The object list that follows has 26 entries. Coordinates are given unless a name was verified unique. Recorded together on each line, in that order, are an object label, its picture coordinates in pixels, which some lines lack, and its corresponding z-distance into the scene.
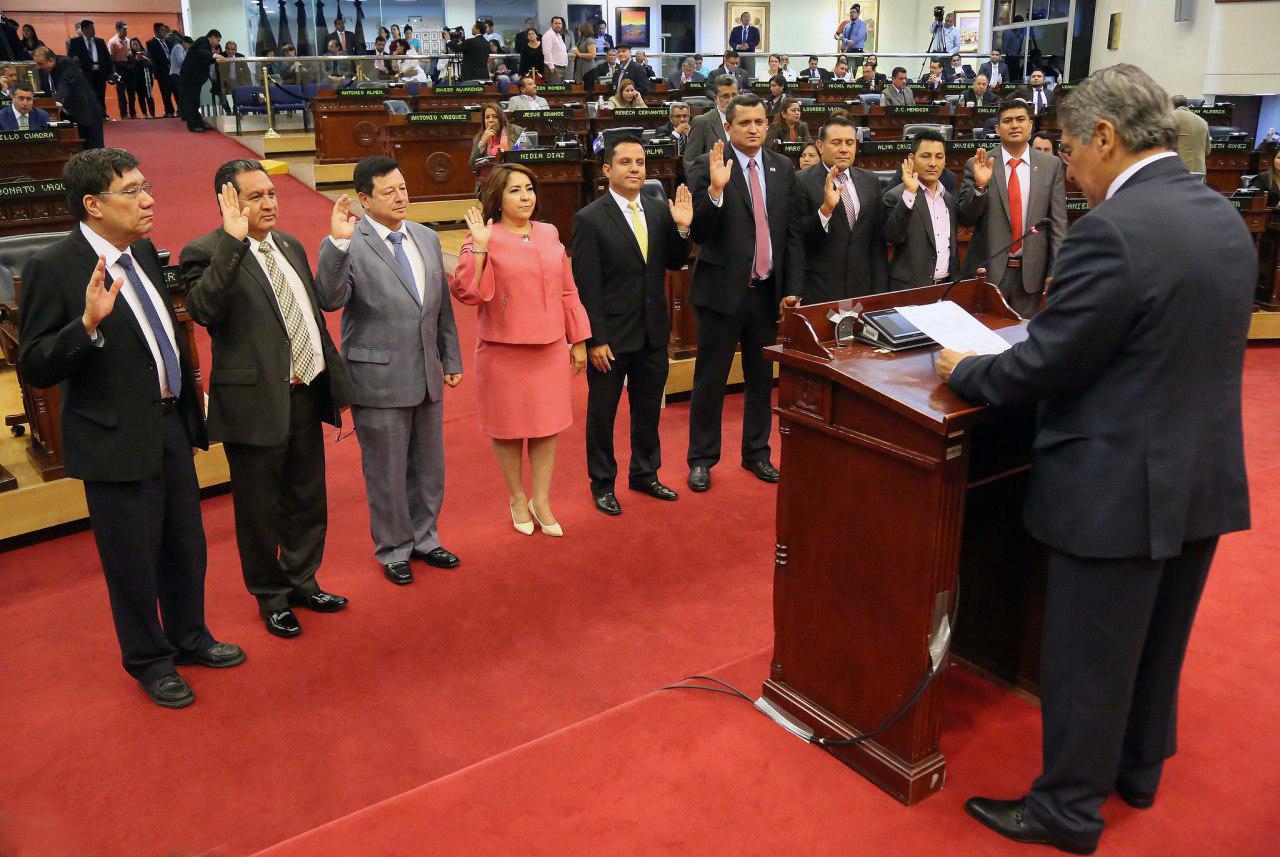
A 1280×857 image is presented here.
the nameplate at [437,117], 8.47
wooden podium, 1.90
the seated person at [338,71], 11.79
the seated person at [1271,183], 5.98
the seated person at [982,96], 11.85
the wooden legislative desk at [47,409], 3.84
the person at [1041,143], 5.28
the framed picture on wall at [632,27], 18.67
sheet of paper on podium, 2.07
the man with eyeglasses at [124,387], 2.41
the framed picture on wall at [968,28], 18.91
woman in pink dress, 3.35
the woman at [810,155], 5.30
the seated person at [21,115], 8.55
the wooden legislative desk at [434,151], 8.49
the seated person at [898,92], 11.79
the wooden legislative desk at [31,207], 5.68
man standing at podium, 1.64
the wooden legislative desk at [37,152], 7.67
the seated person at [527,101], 9.52
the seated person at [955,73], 14.62
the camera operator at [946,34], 16.00
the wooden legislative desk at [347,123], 9.37
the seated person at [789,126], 7.87
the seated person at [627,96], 9.61
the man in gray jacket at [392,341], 3.07
